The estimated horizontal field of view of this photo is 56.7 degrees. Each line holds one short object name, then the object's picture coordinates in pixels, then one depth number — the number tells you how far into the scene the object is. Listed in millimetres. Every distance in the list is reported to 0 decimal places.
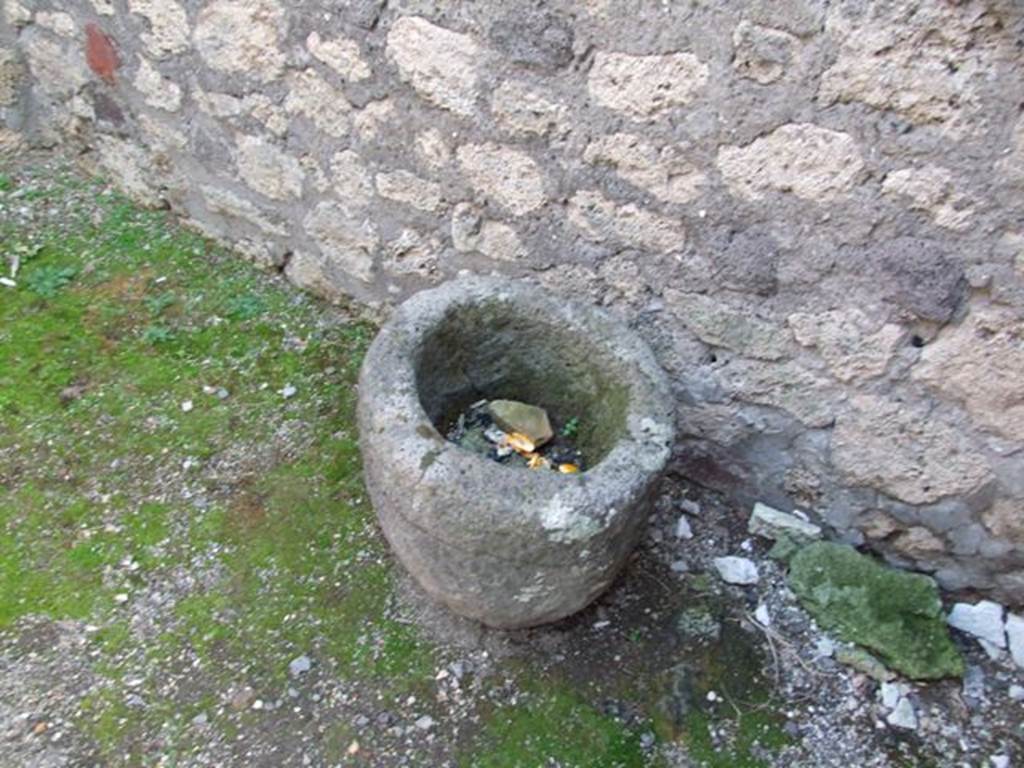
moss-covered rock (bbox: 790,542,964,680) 2289
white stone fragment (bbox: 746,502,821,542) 2523
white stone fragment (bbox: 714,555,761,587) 2479
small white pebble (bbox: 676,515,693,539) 2572
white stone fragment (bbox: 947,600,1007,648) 2369
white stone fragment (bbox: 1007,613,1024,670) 2334
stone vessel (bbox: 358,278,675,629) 1986
